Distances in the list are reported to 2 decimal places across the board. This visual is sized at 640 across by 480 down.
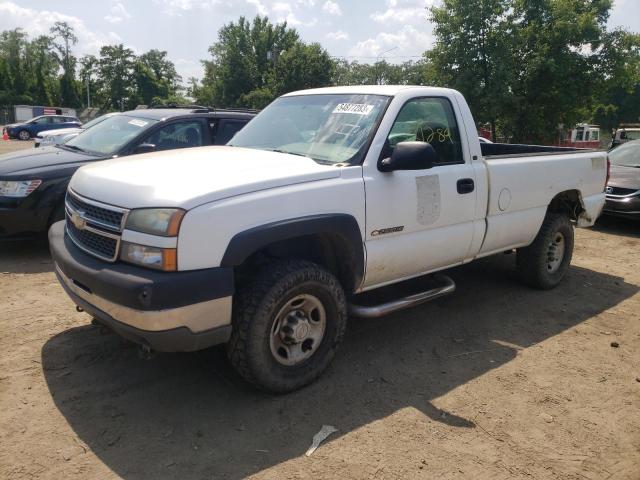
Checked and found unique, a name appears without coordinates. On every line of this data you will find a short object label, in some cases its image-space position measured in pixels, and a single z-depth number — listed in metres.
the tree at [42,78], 66.88
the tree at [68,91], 68.81
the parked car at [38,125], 30.88
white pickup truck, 2.85
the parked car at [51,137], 16.02
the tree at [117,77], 78.19
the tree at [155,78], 79.44
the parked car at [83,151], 5.71
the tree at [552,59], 21.75
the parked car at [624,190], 8.70
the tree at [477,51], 22.31
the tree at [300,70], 48.34
